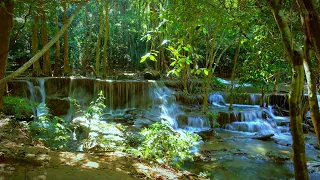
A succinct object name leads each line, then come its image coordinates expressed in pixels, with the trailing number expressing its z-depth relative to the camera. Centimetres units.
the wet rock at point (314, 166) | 736
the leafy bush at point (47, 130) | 613
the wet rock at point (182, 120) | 1232
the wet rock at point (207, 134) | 1052
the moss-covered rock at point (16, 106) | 880
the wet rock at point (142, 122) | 1096
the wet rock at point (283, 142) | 1022
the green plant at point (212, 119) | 1207
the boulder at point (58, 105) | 1237
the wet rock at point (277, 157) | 835
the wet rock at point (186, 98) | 1458
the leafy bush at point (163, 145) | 505
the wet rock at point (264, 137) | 1086
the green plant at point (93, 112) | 648
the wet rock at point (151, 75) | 1730
